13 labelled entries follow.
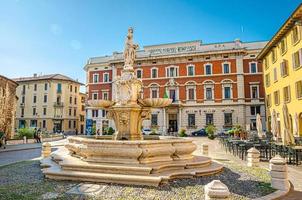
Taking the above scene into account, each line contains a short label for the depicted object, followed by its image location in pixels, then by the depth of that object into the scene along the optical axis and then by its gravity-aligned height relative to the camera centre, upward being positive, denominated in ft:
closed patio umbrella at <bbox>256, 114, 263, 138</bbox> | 65.18 -1.83
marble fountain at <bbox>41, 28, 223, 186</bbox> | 21.50 -4.15
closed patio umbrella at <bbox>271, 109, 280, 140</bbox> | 56.03 -1.10
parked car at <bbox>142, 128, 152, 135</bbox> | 124.36 -4.41
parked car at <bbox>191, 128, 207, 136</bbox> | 120.06 -5.73
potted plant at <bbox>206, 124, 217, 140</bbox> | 98.57 -4.39
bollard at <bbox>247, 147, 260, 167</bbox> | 33.99 -5.13
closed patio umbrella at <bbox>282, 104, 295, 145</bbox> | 39.22 -2.44
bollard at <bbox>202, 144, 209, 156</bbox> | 42.83 -4.95
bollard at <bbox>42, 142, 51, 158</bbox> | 39.83 -4.69
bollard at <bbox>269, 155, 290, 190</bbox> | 21.24 -4.78
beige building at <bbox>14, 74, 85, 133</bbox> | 172.14 +13.94
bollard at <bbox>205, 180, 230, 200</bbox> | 13.26 -3.94
